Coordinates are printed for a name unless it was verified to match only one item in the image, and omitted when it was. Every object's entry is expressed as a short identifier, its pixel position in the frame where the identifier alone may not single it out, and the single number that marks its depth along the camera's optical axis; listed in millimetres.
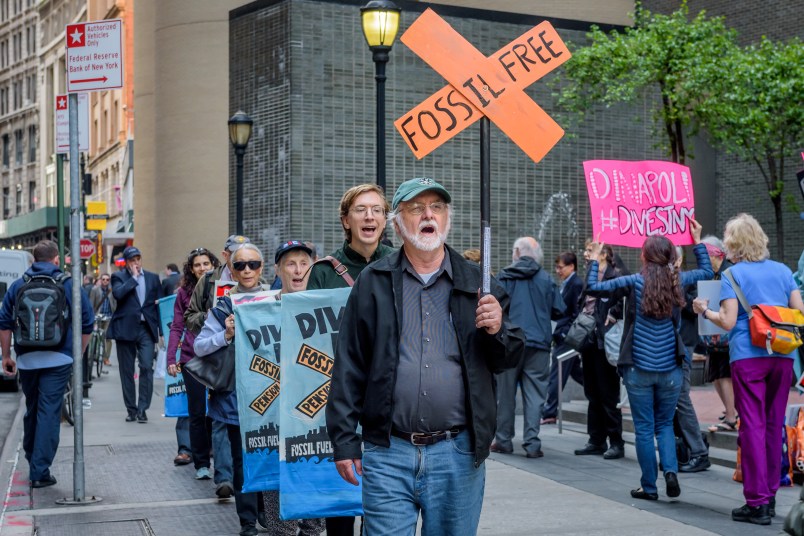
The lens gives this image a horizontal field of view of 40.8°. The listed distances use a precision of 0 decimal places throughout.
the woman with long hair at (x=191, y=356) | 9000
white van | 20438
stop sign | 34906
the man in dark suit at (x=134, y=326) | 13539
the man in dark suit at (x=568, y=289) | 12156
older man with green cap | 4176
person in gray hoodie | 10883
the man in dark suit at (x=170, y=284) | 14488
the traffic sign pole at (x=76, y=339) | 8359
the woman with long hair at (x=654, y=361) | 8258
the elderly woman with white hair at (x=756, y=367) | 7488
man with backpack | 8945
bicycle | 19639
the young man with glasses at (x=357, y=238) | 5680
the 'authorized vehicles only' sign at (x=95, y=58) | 8594
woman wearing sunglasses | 7020
